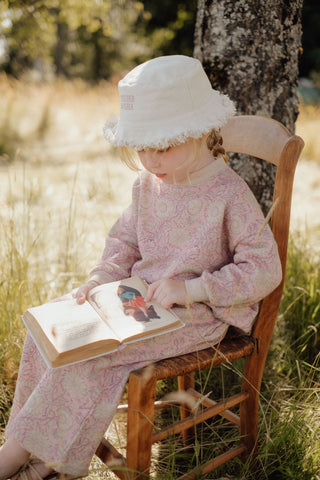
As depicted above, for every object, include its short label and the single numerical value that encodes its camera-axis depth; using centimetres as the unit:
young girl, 134
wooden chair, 136
